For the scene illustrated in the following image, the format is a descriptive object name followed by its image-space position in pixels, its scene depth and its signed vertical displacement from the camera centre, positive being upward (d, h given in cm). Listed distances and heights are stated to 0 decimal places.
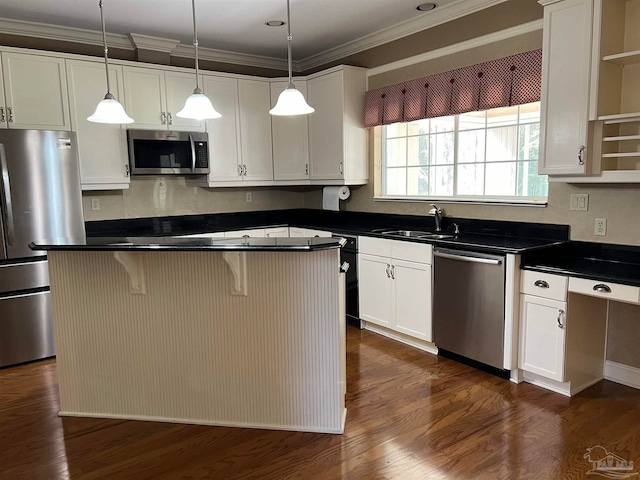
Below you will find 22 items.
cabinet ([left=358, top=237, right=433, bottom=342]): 359 -78
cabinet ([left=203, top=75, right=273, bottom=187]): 467 +56
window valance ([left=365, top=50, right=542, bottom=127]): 330 +73
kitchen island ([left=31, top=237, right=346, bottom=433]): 246 -75
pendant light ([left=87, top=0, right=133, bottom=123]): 267 +44
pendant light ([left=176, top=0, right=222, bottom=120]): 259 +45
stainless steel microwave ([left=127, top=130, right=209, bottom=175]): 424 +35
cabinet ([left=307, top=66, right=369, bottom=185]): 453 +60
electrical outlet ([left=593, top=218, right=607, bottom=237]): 307 -29
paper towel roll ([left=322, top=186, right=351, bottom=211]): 488 -9
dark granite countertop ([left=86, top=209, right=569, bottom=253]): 331 -35
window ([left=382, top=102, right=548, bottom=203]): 353 +23
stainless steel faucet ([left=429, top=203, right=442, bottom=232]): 402 -25
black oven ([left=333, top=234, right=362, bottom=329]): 422 -80
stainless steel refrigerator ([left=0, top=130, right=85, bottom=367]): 343 -20
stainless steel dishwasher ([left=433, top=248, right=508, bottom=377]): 309 -82
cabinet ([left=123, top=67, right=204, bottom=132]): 420 +84
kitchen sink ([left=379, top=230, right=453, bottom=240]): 389 -41
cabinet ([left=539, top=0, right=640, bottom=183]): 272 +54
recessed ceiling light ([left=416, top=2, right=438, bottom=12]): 364 +136
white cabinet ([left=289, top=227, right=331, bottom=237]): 457 -43
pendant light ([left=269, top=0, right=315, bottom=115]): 258 +46
